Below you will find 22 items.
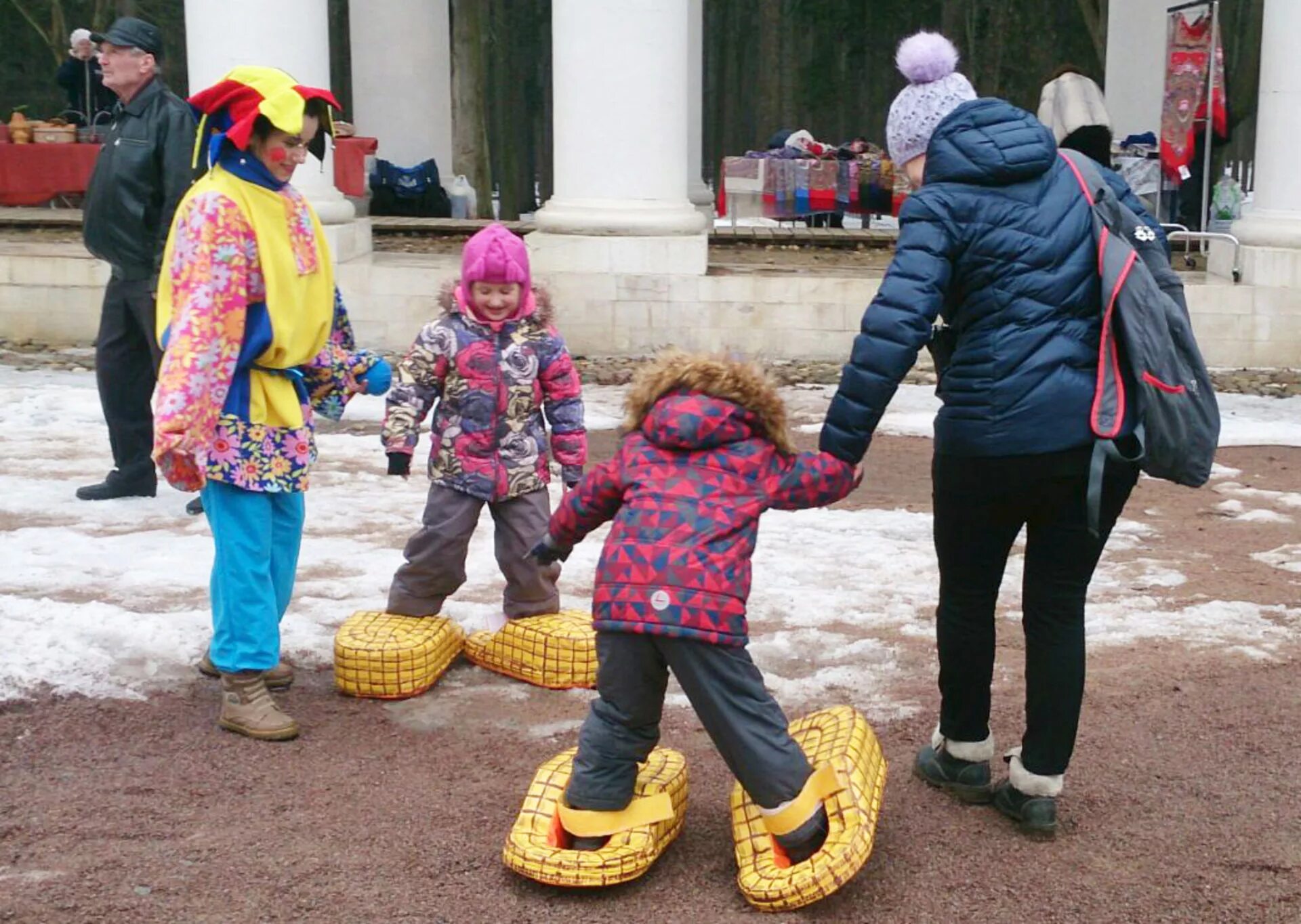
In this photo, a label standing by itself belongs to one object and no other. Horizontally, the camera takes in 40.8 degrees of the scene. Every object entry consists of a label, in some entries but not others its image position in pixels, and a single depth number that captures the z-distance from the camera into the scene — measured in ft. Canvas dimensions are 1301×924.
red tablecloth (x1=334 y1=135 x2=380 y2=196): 53.78
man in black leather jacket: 23.11
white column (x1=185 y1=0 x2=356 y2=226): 38.68
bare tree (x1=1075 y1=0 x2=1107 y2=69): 70.54
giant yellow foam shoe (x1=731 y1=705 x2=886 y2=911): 12.00
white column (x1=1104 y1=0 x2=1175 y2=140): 56.75
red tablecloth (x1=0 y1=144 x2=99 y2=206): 56.29
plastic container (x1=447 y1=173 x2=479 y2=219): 61.62
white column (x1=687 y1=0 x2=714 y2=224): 58.65
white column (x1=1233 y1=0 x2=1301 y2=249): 37.88
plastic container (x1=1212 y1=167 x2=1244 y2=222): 54.29
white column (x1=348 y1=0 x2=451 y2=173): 59.21
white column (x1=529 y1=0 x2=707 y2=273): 38.27
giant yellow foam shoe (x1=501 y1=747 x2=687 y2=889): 12.30
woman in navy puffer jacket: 12.35
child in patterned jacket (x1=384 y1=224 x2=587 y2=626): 16.42
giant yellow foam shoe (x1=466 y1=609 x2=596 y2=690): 16.97
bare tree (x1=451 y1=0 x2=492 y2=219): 61.98
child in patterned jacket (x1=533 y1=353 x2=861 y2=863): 11.93
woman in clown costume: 14.64
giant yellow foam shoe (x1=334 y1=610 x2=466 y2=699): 16.66
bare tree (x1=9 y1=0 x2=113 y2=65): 88.33
